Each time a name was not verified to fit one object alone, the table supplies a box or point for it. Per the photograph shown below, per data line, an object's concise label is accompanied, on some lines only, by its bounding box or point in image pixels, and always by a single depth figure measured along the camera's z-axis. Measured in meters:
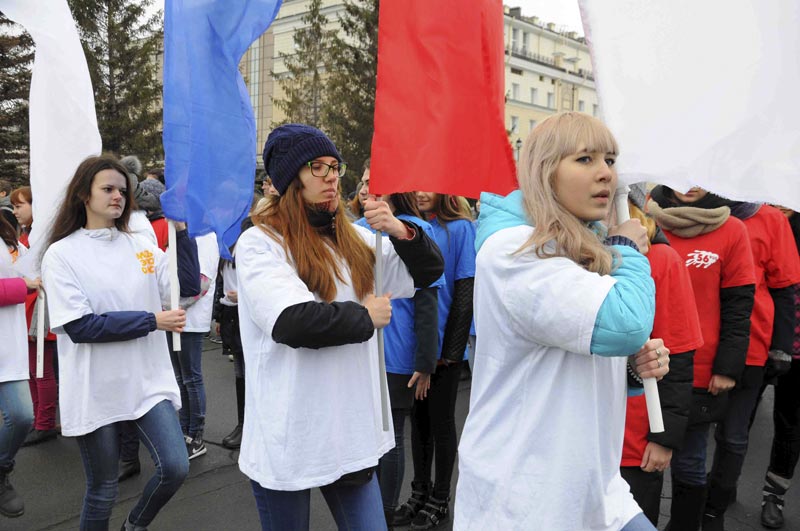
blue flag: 3.63
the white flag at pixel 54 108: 4.64
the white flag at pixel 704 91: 2.24
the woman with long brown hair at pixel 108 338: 3.60
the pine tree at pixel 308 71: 29.82
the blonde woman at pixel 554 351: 2.04
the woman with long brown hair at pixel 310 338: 2.72
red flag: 2.76
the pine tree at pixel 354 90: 28.89
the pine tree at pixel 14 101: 21.73
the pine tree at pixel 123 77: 24.47
